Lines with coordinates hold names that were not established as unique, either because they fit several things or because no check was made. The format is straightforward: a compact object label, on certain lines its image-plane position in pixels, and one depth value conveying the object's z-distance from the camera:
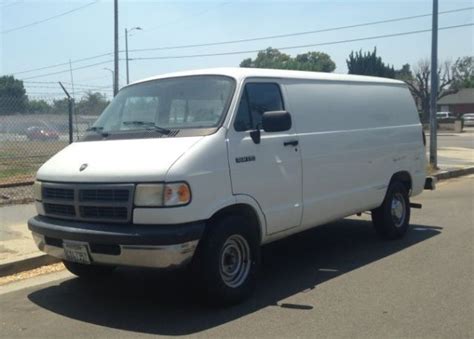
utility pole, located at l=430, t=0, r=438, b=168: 17.19
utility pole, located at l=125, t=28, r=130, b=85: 42.87
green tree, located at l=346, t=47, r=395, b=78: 78.38
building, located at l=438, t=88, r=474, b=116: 98.03
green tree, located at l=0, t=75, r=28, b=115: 13.47
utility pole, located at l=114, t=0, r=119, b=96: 28.50
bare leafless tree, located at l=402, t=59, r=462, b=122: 73.06
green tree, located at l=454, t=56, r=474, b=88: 88.95
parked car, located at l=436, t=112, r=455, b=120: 74.38
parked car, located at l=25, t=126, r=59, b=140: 19.34
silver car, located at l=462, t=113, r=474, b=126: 62.72
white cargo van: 4.80
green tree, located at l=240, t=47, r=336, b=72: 93.09
